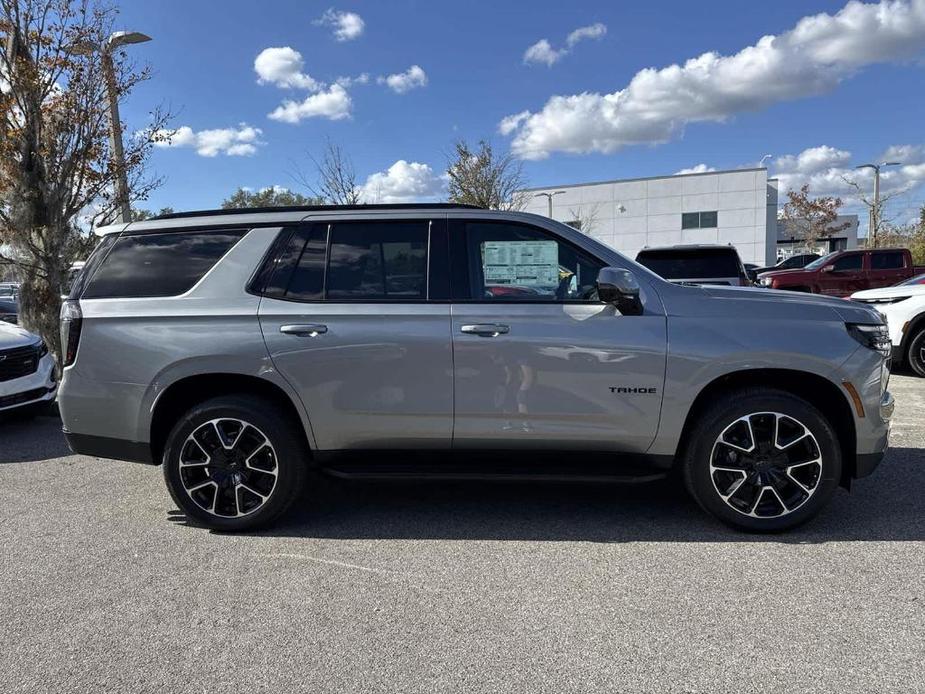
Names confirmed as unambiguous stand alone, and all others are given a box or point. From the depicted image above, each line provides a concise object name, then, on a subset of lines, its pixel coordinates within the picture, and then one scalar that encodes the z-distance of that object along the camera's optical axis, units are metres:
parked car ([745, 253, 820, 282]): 25.60
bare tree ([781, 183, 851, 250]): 44.88
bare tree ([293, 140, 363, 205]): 20.86
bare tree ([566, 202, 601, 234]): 44.09
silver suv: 3.60
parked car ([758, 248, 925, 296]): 16.08
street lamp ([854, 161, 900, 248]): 30.74
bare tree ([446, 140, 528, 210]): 24.33
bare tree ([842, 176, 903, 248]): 31.02
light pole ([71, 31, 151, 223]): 8.59
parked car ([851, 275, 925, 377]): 8.42
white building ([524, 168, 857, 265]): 41.69
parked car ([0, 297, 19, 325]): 12.16
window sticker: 3.84
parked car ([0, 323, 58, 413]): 6.52
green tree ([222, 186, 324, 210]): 60.00
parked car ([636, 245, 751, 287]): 8.56
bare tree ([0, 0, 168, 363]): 8.30
